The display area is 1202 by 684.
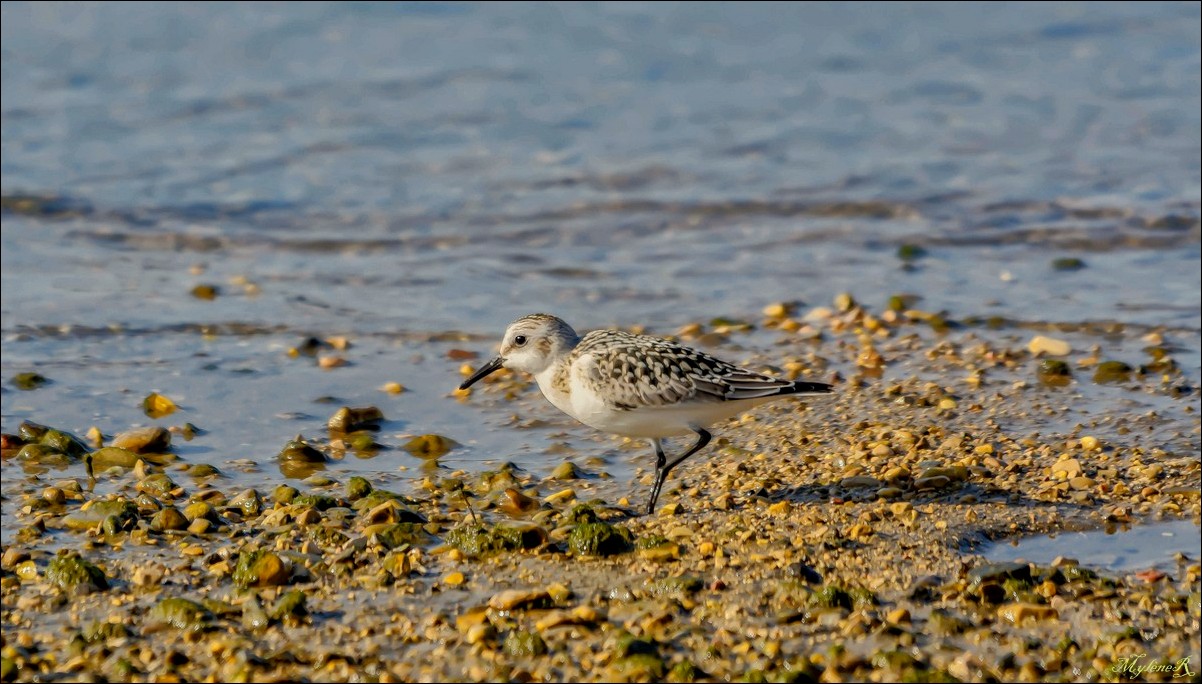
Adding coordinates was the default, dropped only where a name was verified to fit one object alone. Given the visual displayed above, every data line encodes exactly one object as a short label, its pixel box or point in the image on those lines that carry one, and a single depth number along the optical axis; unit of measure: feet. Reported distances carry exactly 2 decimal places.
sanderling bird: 49.80
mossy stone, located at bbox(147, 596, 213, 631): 39.17
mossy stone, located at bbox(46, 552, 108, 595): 42.27
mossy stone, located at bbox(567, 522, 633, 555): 44.29
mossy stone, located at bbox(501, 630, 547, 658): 37.22
